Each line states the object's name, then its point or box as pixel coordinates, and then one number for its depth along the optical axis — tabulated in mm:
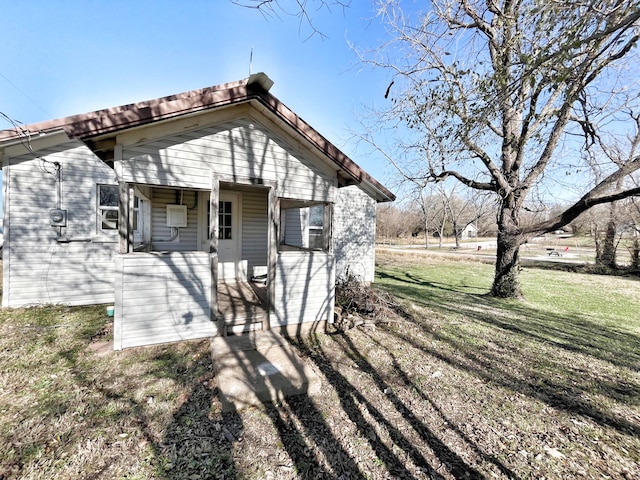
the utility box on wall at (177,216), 6186
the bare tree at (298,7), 2701
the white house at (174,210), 3750
